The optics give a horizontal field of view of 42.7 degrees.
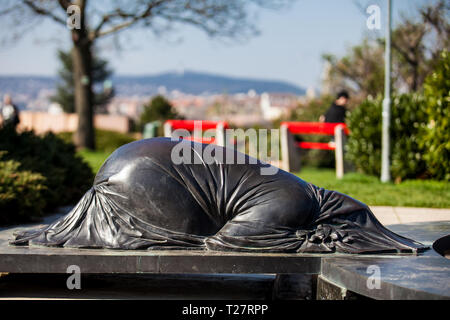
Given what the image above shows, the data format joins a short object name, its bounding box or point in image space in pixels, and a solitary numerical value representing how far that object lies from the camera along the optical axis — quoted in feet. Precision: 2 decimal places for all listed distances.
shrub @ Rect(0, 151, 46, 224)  22.79
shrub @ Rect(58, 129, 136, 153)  76.64
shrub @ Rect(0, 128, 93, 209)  26.27
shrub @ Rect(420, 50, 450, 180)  33.14
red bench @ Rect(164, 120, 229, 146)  46.42
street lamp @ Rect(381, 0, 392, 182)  36.22
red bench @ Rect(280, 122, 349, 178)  42.55
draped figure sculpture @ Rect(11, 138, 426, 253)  14.49
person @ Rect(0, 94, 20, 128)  49.88
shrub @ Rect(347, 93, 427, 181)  36.58
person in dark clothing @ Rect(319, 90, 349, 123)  45.53
